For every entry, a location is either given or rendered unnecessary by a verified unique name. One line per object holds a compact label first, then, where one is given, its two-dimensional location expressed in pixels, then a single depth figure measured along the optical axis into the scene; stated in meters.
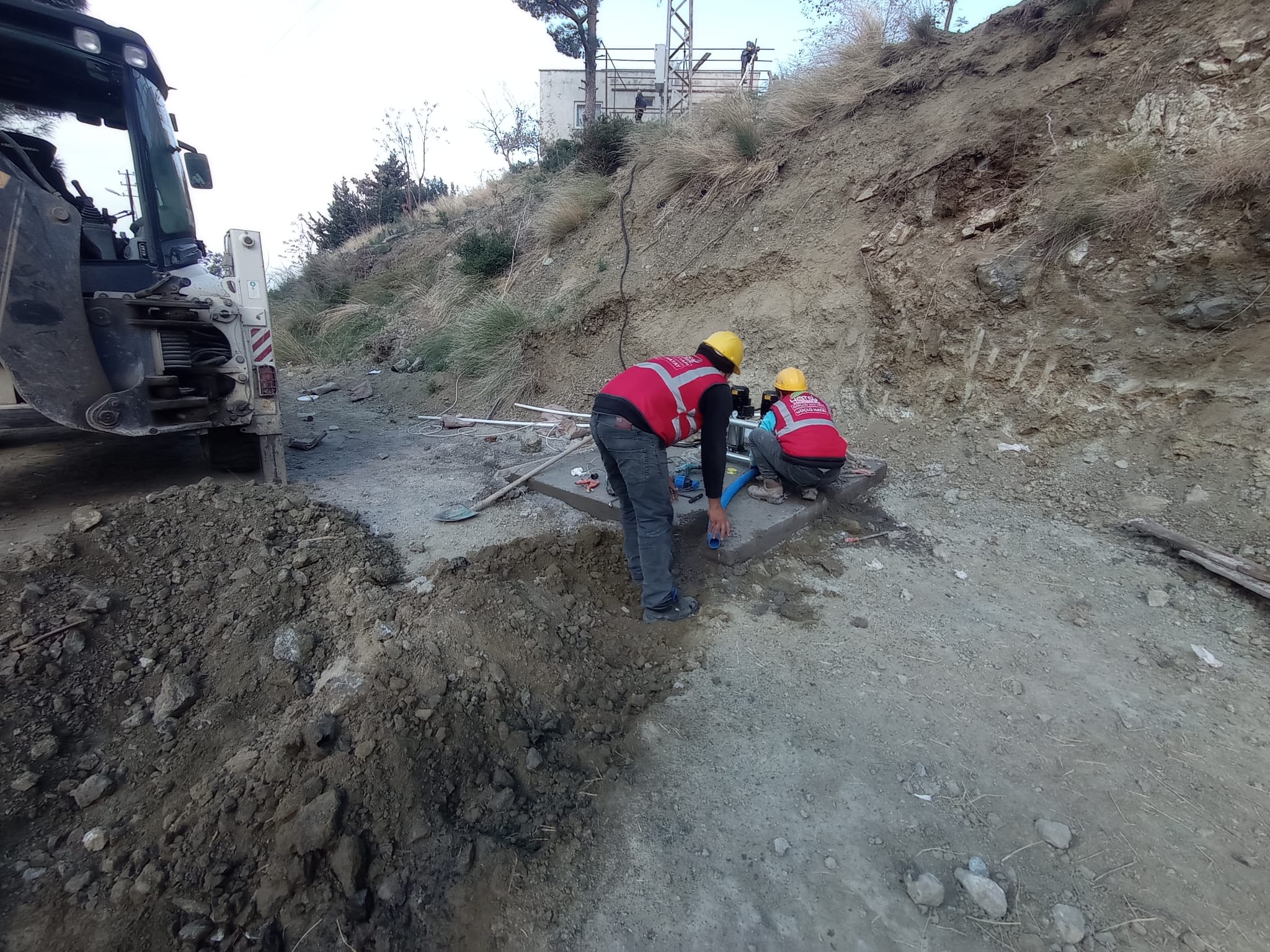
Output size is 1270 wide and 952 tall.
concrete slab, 3.95
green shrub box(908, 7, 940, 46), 7.82
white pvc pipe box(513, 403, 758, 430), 5.29
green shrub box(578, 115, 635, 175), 11.58
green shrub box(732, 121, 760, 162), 8.41
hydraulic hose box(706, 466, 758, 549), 4.46
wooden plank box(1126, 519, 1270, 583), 3.30
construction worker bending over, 3.17
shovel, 4.67
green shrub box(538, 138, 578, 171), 14.22
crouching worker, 4.26
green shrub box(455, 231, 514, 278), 11.77
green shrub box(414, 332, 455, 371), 10.11
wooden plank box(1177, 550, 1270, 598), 3.19
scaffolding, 14.73
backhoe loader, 3.65
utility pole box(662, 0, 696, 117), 15.07
